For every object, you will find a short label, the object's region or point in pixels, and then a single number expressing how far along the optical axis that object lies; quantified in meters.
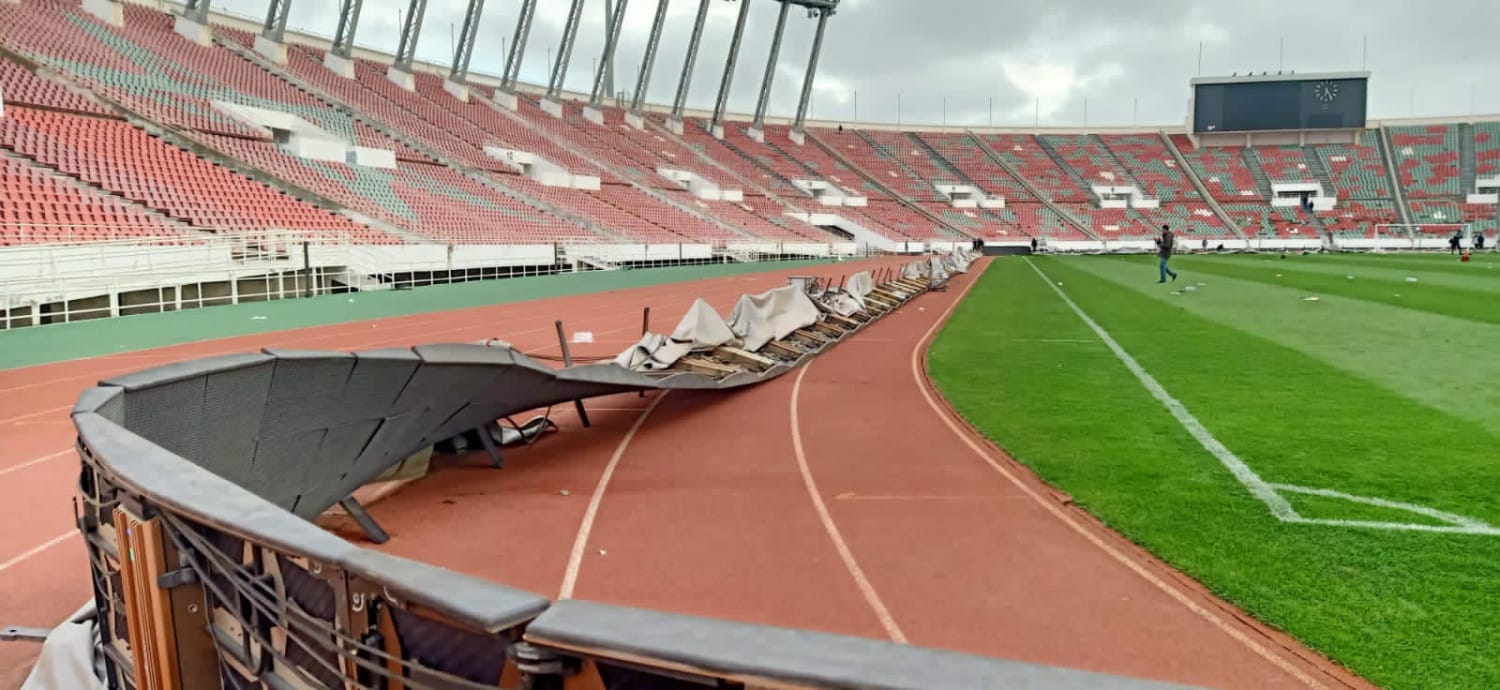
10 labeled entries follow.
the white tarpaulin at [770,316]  11.86
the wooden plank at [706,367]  9.66
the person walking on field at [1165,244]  23.81
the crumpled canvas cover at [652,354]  8.83
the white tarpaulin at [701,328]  9.86
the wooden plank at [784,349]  12.23
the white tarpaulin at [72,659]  2.95
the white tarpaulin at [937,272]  27.86
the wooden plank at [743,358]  10.77
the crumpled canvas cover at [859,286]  17.94
